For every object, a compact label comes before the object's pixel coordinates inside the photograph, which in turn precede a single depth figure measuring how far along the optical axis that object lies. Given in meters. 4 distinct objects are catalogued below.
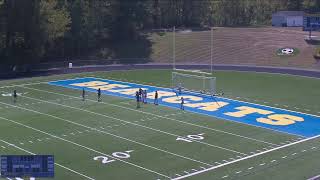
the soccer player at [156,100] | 37.33
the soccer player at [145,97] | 37.93
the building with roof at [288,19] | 81.12
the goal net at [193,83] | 42.06
